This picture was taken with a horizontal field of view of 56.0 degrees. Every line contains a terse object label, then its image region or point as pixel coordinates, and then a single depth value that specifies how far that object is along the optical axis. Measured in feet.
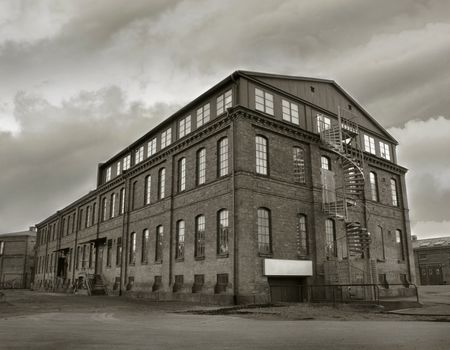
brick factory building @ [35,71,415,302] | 71.87
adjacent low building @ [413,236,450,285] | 193.06
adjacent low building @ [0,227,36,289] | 229.86
